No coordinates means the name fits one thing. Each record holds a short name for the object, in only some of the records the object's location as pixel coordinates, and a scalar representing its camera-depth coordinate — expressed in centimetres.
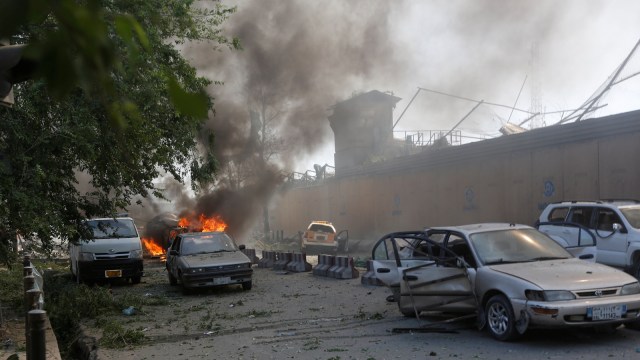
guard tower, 4041
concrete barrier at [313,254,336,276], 1460
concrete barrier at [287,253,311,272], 1597
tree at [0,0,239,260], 848
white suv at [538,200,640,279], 941
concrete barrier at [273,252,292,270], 1667
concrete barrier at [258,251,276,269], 1770
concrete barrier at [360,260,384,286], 1212
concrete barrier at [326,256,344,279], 1407
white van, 1388
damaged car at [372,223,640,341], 602
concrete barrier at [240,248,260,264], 1889
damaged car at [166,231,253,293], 1185
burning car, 2375
